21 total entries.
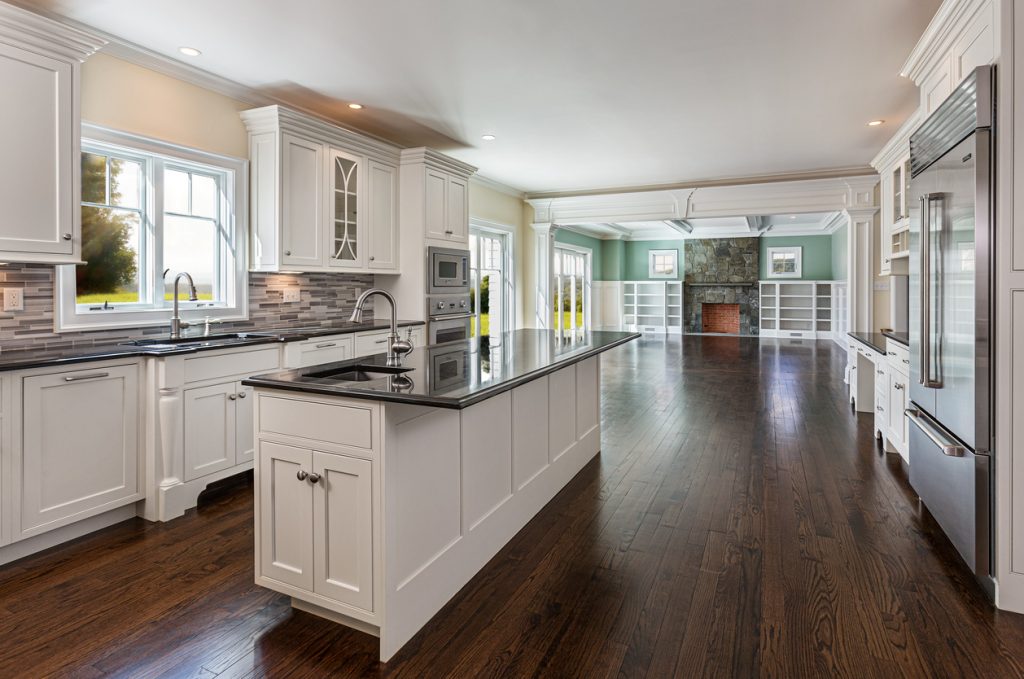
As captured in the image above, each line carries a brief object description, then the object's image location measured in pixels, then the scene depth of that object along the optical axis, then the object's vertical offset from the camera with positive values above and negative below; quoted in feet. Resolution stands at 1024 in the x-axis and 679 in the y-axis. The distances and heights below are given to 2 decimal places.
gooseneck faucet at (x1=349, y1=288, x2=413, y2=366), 8.05 -0.24
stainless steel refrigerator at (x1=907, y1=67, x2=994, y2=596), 7.14 +0.21
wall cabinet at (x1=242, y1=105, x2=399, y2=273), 13.57 +3.53
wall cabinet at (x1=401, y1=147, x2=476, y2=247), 17.57 +4.36
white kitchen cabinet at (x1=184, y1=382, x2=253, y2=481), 10.41 -1.84
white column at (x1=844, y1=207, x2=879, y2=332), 22.09 +2.39
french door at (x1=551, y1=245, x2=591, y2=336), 40.55 +3.24
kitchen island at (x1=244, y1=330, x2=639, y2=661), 6.12 -1.81
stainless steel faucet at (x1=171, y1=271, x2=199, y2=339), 11.47 +0.17
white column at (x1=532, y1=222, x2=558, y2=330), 28.27 +2.98
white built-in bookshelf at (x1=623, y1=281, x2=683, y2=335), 50.24 +2.17
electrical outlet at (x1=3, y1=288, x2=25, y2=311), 9.45 +0.54
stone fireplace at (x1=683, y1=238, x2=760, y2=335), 48.24 +3.81
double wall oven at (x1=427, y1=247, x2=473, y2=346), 18.03 +1.14
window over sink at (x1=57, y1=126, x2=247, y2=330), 10.89 +2.08
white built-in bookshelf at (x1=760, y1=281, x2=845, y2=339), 45.34 +1.74
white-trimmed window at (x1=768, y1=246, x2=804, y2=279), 47.11 +5.64
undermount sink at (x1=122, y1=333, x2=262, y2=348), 10.76 -0.18
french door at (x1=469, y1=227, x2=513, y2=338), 25.38 +2.26
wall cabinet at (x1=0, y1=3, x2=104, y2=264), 8.63 +3.03
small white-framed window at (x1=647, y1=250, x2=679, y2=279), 50.65 +5.94
